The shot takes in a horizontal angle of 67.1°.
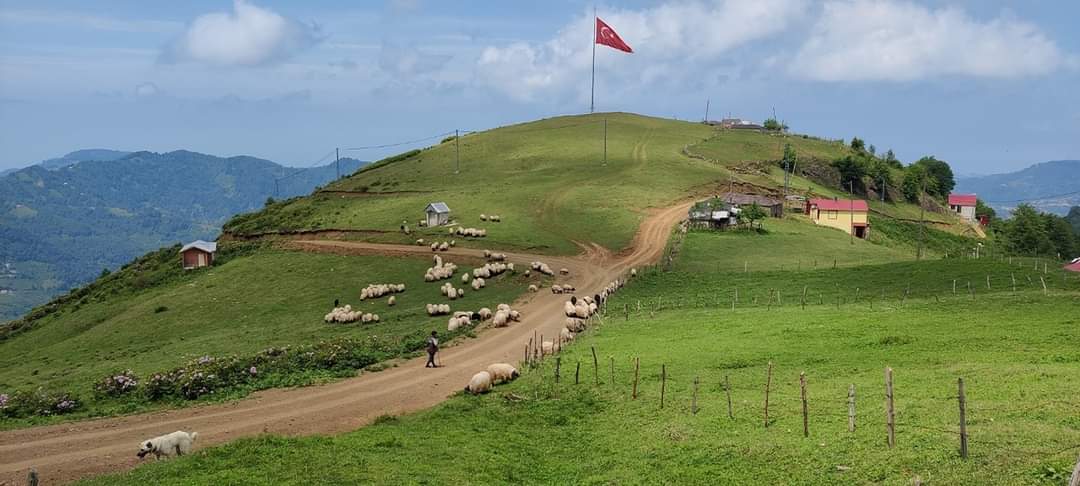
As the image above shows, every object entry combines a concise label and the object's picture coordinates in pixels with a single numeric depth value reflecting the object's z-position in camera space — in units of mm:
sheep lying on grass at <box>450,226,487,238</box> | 90000
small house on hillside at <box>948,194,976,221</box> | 148125
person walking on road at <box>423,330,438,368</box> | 45250
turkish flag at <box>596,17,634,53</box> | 118062
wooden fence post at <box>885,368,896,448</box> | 21719
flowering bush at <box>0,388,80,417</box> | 39375
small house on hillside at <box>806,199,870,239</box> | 106250
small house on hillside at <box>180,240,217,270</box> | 98750
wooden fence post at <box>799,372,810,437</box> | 24248
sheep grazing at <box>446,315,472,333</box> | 55406
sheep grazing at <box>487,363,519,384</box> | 38719
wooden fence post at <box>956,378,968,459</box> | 19969
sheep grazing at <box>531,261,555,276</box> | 73750
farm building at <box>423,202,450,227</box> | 95938
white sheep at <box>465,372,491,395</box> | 37250
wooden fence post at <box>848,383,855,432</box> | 23797
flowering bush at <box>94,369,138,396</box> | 42062
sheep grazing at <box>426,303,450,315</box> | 62344
